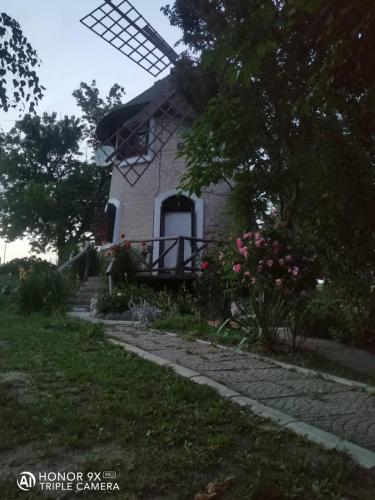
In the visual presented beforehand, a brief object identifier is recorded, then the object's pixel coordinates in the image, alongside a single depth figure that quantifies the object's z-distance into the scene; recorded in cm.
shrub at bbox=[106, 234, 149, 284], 1204
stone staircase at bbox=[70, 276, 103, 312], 1219
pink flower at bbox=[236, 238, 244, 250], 596
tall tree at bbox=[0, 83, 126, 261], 2367
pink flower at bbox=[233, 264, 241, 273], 591
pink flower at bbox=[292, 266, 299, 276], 550
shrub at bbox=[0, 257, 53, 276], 2064
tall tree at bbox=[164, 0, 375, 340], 244
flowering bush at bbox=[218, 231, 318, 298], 567
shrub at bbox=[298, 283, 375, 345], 622
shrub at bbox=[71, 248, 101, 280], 1620
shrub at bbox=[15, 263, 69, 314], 964
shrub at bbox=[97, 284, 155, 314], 998
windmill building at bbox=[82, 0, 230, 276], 1642
